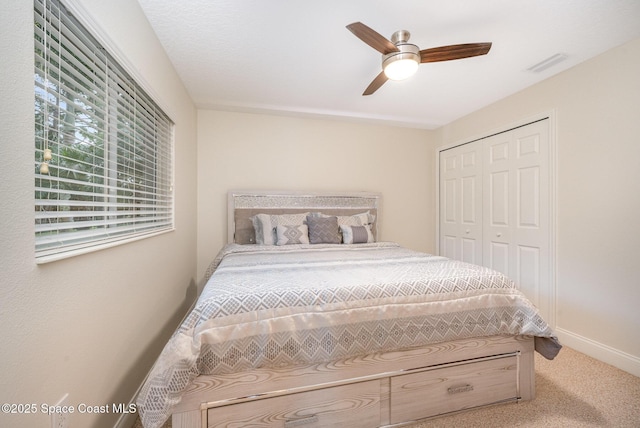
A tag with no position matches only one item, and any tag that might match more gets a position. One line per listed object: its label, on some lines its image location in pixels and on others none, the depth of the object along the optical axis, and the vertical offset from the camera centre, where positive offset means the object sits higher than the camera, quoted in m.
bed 1.10 -0.65
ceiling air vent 2.12 +1.26
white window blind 0.86 +0.30
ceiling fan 1.64 +1.05
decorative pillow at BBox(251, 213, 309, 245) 2.87 -0.13
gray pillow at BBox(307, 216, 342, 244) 2.94 -0.22
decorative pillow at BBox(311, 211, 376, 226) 3.18 -0.10
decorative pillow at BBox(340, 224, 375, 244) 3.01 -0.28
